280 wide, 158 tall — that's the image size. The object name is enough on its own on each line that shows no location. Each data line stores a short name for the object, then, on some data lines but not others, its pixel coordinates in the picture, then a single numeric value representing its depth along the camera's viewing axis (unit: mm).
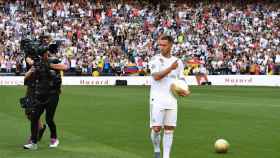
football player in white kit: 10867
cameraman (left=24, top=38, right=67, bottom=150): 13078
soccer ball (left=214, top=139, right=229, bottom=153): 13031
